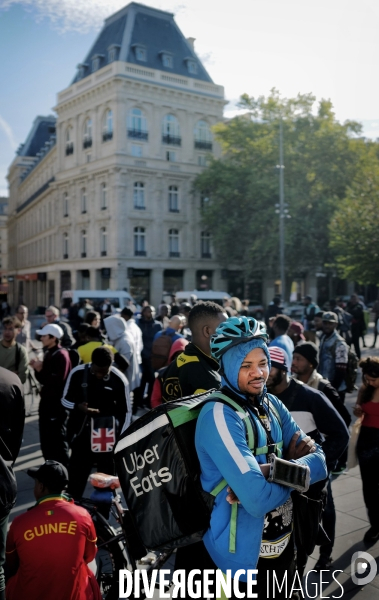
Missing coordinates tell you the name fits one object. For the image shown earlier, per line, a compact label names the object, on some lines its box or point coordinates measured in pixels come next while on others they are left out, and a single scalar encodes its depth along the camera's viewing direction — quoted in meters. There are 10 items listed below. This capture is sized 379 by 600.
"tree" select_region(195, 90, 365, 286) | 33.81
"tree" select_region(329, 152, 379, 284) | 20.30
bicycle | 3.78
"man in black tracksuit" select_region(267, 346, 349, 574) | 3.82
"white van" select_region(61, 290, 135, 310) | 28.91
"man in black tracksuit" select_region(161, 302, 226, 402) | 3.58
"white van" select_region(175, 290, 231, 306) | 29.34
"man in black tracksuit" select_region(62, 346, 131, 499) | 4.93
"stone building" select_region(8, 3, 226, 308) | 40.38
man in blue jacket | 2.14
